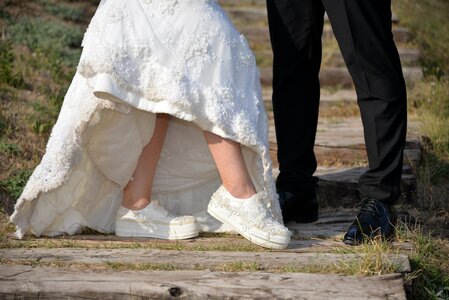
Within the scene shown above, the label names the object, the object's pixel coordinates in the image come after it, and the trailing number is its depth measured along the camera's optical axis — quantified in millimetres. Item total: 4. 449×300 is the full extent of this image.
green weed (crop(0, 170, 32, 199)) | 9227
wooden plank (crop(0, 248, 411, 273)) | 6516
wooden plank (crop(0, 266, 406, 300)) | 5980
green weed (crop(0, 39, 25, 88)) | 11754
